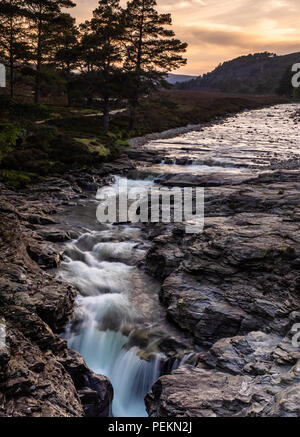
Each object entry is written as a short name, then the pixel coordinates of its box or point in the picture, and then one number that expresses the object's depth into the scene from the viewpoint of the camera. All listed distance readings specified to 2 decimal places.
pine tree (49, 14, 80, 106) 33.91
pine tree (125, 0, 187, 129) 33.34
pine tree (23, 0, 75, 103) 31.36
